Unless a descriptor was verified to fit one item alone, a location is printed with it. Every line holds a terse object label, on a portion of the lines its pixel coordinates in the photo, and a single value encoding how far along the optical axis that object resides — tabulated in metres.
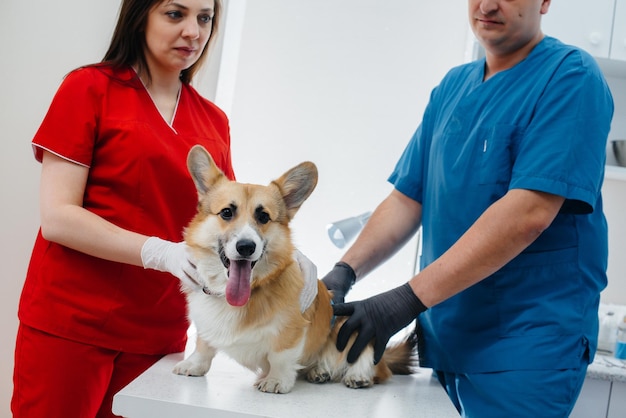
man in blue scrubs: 1.39
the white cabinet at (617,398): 2.49
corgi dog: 1.31
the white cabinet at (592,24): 2.78
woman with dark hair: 1.47
